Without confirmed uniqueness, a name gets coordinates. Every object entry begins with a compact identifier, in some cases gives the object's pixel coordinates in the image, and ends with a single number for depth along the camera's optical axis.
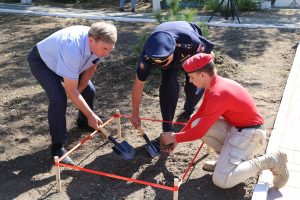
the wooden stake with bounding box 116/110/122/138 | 4.20
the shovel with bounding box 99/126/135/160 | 3.80
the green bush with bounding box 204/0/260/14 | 10.17
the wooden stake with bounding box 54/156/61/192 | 3.30
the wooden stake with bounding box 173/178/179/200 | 2.91
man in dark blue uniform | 3.38
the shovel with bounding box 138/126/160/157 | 3.95
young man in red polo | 3.10
